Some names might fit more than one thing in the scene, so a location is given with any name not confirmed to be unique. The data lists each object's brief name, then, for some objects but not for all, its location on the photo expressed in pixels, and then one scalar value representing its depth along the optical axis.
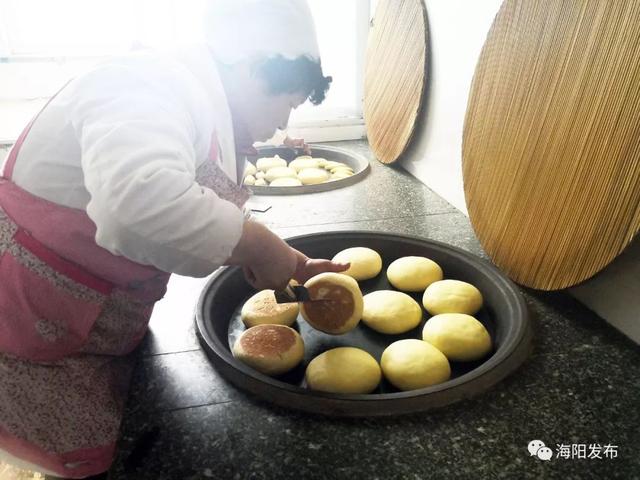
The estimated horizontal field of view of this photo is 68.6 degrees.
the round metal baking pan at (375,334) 0.61
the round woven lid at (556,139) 0.64
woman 0.49
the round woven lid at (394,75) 1.43
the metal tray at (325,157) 1.50
